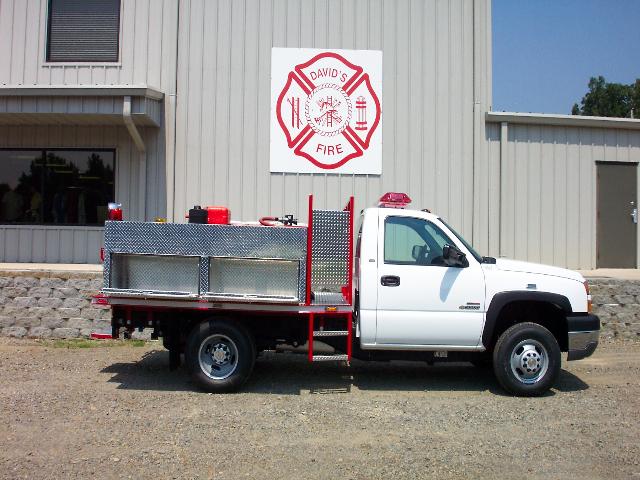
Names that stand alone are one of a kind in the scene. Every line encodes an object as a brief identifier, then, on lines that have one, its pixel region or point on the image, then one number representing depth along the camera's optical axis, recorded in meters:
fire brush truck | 6.36
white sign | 11.02
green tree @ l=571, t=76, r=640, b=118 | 54.38
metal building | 11.06
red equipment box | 6.82
